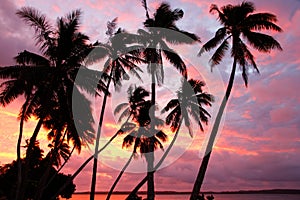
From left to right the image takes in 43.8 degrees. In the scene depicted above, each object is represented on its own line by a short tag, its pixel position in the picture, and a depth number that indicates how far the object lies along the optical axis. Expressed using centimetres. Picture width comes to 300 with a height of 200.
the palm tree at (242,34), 2333
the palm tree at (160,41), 2712
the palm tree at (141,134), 3672
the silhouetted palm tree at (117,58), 2902
